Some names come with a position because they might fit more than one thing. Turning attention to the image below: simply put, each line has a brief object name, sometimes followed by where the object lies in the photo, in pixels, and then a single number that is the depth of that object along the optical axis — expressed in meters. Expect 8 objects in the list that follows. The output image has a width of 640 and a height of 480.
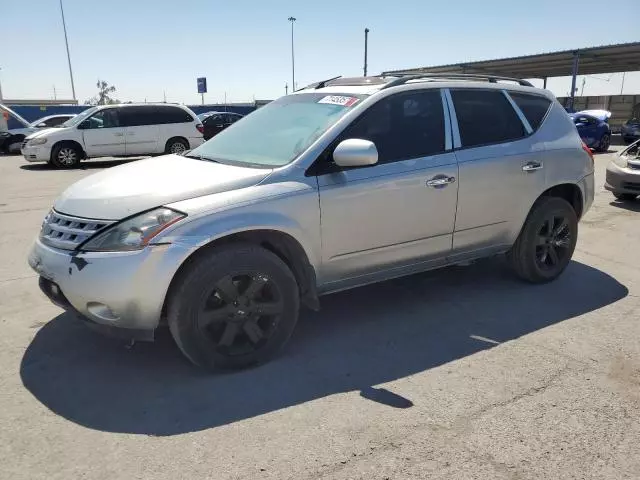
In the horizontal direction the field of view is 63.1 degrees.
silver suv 2.94
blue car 18.84
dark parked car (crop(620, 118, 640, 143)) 22.72
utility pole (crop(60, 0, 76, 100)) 46.34
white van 14.41
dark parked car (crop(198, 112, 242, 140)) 21.31
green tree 83.19
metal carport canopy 26.59
